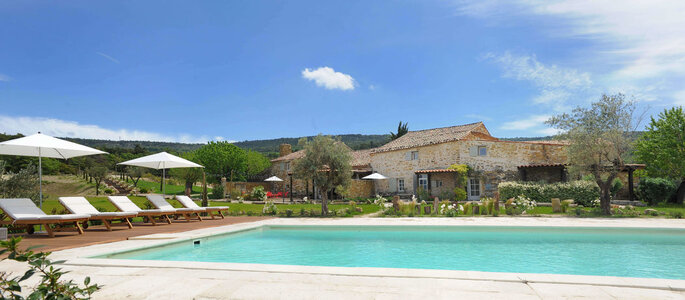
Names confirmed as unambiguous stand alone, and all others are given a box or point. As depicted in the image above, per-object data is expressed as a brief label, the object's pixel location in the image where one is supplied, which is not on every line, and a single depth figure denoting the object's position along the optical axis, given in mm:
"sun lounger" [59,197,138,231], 9645
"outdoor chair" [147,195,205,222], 12281
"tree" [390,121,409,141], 49281
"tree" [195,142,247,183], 41562
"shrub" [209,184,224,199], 31875
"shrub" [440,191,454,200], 24770
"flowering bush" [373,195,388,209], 16297
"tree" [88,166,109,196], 32406
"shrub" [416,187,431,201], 25088
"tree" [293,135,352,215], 15750
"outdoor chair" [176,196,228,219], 13438
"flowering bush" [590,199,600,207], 18295
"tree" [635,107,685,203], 20664
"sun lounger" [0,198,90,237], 8188
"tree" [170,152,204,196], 37750
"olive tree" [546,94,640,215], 14656
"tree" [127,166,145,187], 40938
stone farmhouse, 23781
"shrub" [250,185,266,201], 27616
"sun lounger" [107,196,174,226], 10945
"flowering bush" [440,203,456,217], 14545
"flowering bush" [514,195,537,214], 14789
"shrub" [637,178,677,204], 19344
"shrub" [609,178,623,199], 20703
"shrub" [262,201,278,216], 16500
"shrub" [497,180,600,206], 19094
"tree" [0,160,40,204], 12961
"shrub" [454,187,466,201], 23828
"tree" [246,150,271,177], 45125
